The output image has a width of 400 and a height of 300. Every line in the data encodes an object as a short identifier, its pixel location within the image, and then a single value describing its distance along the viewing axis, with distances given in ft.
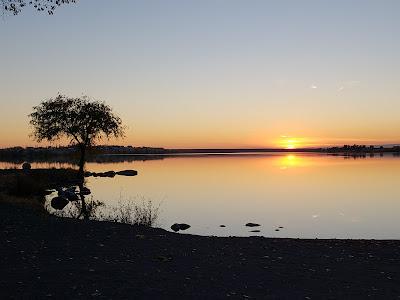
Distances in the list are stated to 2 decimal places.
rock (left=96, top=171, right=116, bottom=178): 256.85
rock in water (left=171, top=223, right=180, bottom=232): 85.53
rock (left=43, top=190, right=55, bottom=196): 140.46
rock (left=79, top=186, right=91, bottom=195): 152.08
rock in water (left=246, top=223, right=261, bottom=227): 94.72
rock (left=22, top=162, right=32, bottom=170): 222.34
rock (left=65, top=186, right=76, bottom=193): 135.65
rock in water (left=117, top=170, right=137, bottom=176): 268.78
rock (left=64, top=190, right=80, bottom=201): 129.65
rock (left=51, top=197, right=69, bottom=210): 112.08
